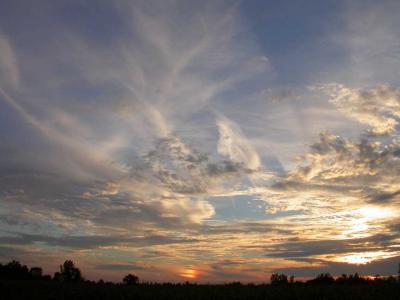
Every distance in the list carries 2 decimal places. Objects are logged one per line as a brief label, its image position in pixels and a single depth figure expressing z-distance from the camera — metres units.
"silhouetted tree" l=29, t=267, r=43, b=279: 104.06
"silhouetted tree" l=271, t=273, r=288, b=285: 44.32
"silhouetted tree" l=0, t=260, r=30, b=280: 104.31
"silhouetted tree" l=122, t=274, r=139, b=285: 53.19
